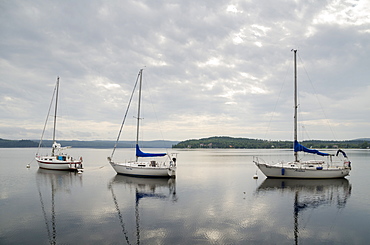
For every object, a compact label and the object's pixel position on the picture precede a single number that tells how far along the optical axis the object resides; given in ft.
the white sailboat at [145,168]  127.75
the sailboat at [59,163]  164.04
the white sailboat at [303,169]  124.36
